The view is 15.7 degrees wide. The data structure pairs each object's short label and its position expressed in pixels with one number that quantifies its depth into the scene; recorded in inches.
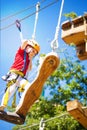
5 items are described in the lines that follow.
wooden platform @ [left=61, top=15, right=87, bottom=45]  185.5
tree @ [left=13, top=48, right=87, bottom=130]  479.8
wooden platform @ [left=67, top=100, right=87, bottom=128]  181.2
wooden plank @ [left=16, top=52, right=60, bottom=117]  171.2
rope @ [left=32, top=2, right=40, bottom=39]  201.0
